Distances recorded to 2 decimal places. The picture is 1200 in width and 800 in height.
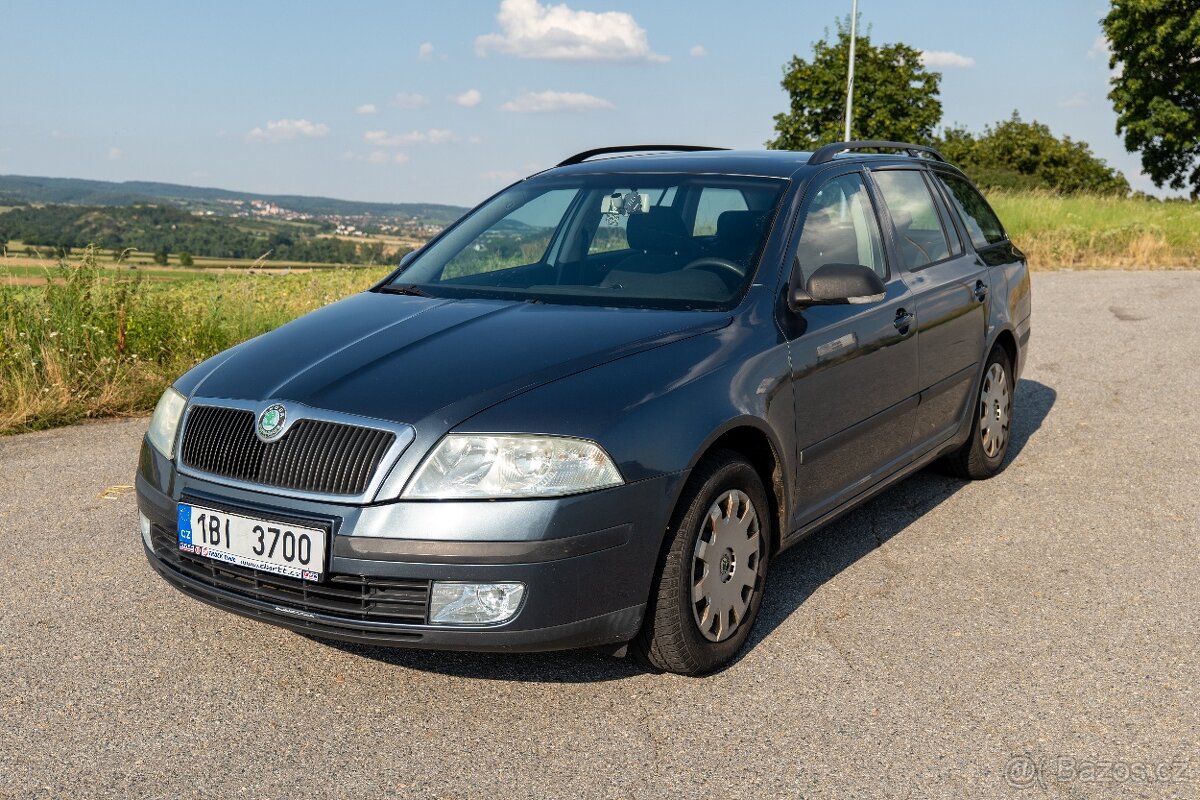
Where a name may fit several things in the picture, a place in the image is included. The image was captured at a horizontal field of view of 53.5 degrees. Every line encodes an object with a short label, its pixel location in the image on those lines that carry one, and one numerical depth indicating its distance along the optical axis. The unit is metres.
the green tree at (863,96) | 56.09
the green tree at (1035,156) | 79.12
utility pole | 33.16
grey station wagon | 3.34
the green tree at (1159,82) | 45.56
